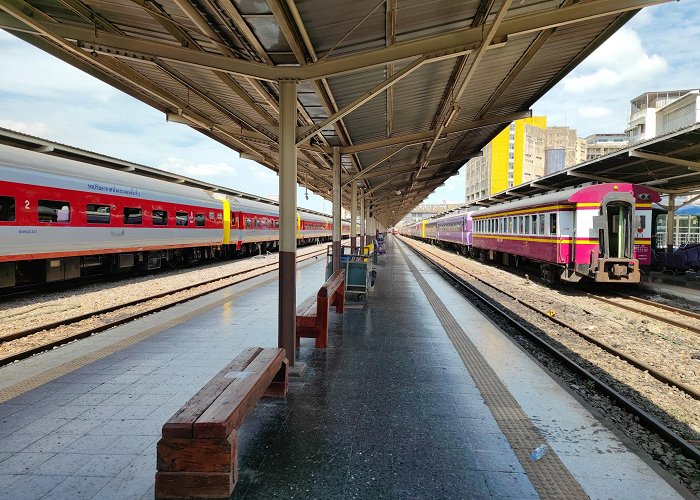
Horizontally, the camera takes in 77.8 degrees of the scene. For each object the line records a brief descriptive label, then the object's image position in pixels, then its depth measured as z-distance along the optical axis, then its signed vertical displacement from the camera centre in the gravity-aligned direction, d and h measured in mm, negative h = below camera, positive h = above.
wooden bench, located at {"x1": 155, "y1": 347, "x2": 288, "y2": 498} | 2605 -1341
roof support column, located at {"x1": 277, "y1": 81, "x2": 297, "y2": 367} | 4727 +199
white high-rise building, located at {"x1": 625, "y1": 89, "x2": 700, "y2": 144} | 48562 +15611
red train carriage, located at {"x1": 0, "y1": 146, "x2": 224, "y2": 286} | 8984 +402
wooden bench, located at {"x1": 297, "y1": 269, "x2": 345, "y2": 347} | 5895 -1179
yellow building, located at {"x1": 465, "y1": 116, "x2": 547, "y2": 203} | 84625 +15506
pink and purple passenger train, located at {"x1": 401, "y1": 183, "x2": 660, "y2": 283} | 11328 +37
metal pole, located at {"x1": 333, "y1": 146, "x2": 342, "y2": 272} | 9352 +602
